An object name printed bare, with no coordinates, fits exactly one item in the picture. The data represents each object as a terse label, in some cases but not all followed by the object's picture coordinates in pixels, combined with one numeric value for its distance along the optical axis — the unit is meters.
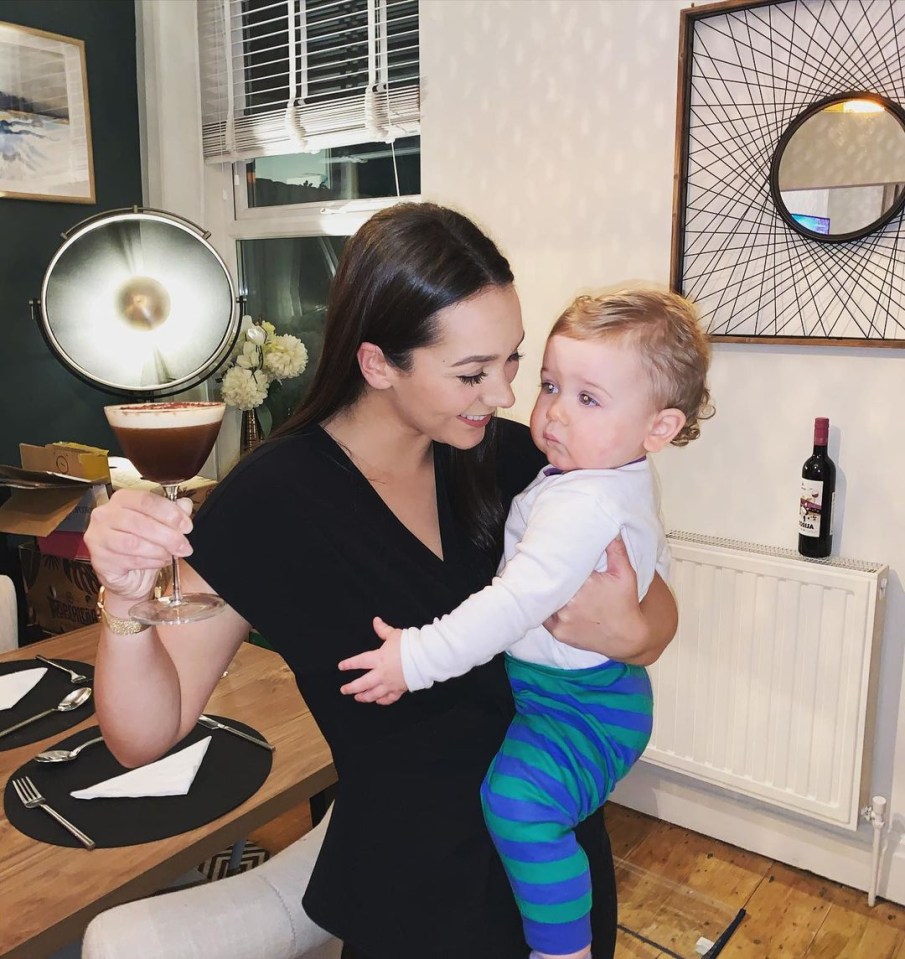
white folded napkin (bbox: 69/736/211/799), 1.24
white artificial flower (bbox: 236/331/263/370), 3.00
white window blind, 2.81
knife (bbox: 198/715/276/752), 1.39
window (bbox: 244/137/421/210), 2.92
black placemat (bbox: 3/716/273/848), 1.17
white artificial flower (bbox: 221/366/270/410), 2.96
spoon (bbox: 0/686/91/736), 1.47
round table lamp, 2.69
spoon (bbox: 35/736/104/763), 1.31
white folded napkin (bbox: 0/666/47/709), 1.52
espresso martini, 1.01
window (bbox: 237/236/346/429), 3.21
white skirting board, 2.20
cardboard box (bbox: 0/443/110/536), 2.46
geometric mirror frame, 1.90
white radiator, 2.05
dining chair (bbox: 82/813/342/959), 0.91
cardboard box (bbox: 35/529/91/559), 2.54
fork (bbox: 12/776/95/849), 1.14
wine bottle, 2.06
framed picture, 2.86
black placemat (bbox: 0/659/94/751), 1.42
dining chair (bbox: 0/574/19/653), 1.95
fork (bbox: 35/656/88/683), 1.59
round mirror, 1.88
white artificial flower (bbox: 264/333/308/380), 2.99
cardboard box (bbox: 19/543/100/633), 2.54
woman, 1.03
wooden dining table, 1.02
